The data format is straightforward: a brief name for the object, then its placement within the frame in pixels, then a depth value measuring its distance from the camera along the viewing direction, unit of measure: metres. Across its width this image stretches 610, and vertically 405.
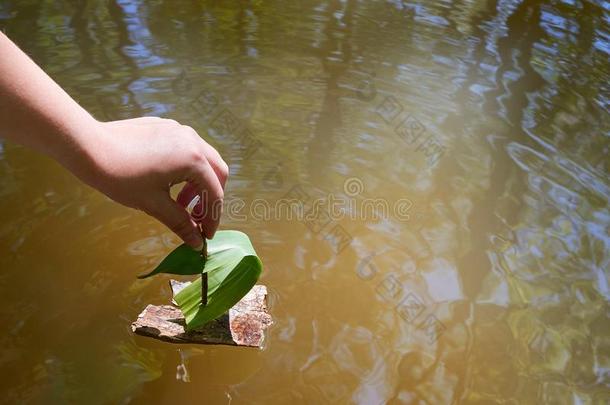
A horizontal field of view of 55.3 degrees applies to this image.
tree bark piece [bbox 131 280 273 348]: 0.98
